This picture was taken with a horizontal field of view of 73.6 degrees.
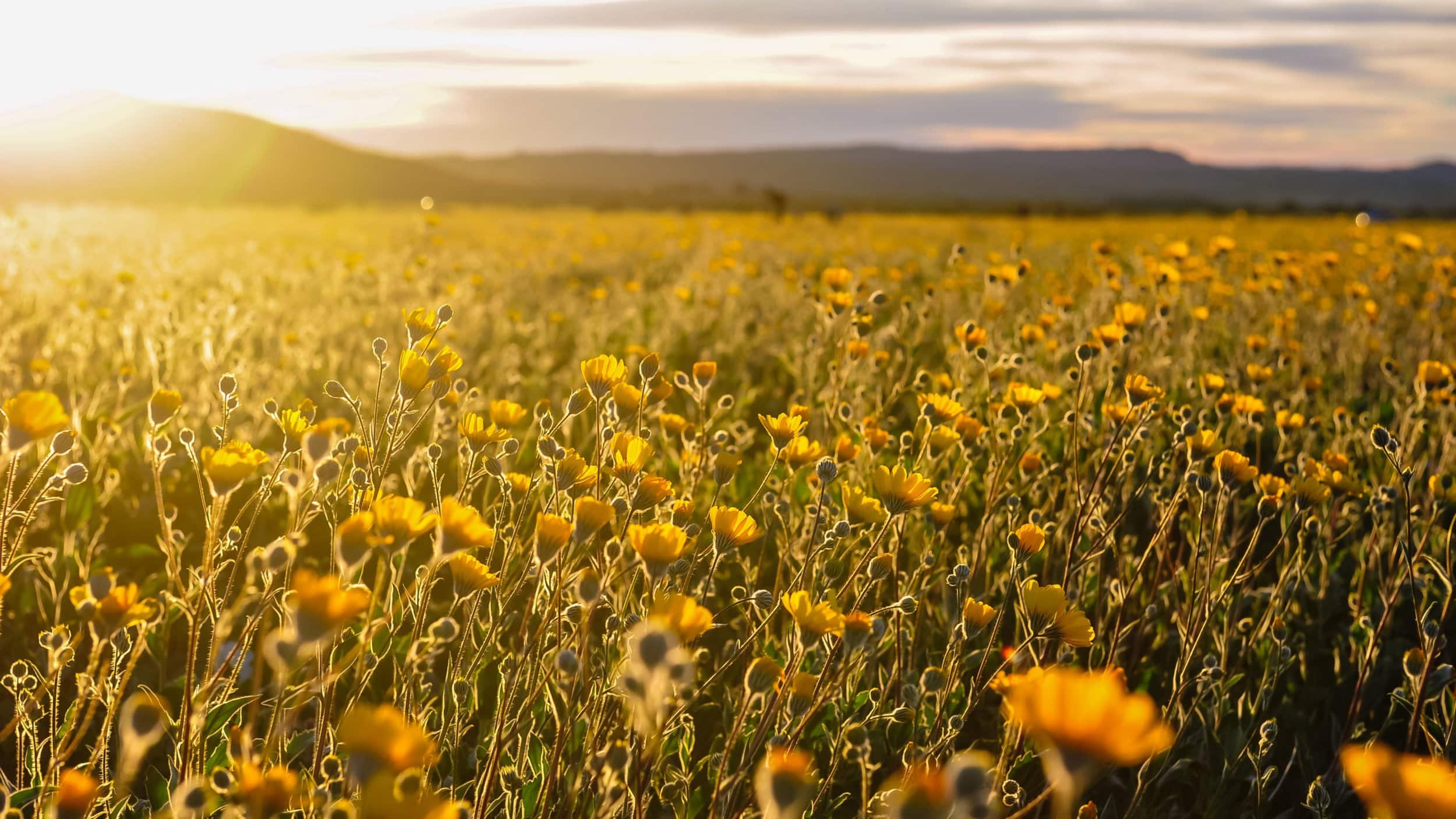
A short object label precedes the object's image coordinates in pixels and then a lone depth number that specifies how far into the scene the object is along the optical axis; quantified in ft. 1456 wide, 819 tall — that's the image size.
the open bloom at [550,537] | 4.08
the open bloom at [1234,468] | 6.34
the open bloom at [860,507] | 5.32
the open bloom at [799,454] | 5.57
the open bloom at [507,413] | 5.72
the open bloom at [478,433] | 5.32
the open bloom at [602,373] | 5.56
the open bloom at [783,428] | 5.86
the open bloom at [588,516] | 4.15
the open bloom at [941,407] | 7.13
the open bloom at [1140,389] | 6.95
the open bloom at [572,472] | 5.03
